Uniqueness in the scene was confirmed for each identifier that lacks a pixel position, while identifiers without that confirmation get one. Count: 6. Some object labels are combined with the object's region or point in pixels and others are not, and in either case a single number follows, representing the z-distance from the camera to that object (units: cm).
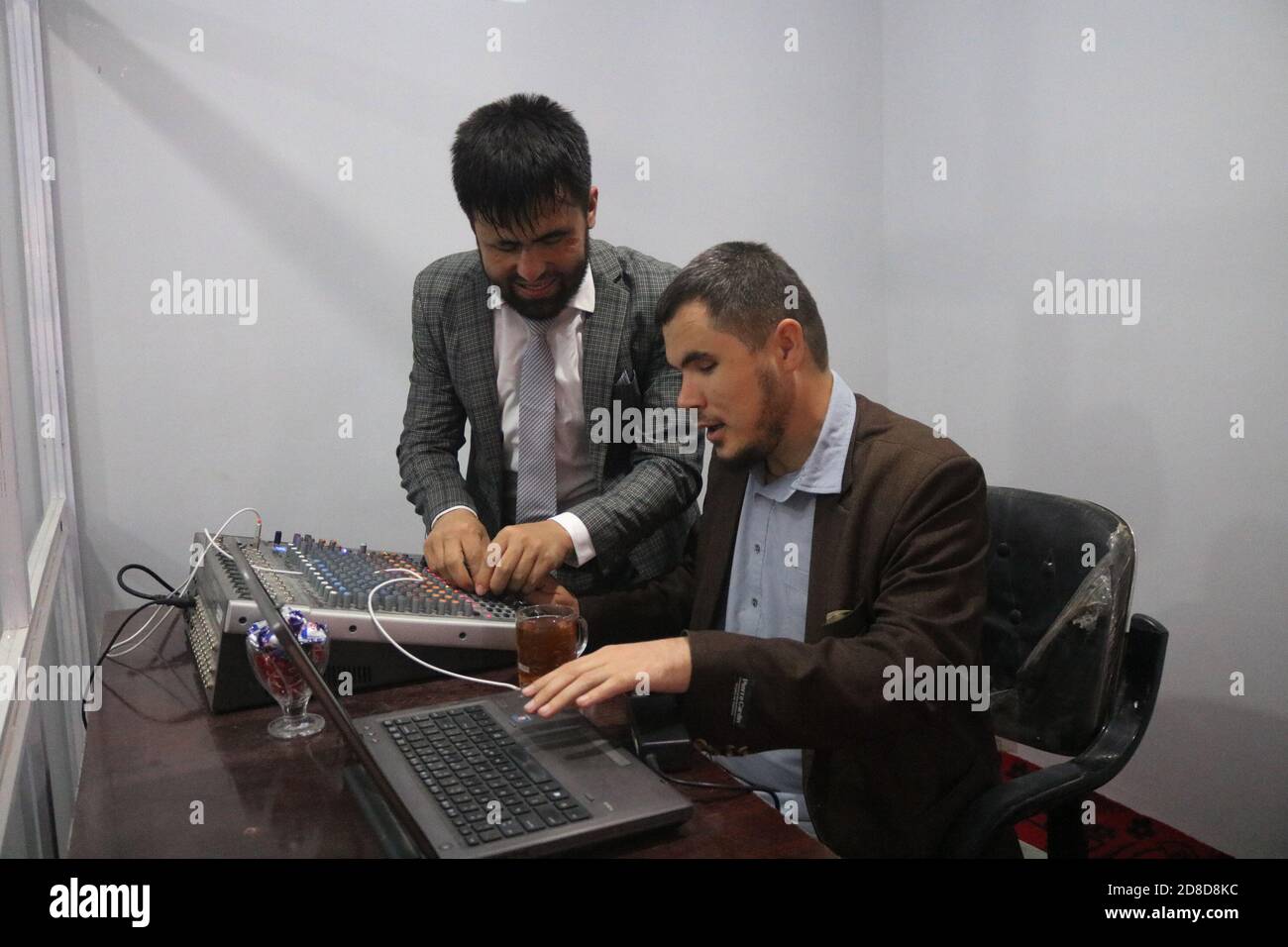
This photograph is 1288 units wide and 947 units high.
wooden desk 91
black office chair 127
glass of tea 126
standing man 155
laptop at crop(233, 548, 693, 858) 85
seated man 118
